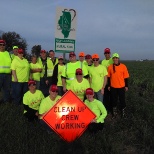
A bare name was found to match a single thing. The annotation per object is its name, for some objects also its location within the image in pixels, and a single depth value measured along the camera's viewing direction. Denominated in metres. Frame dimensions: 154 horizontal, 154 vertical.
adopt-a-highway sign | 8.88
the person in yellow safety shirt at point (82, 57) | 9.30
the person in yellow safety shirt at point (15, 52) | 9.83
